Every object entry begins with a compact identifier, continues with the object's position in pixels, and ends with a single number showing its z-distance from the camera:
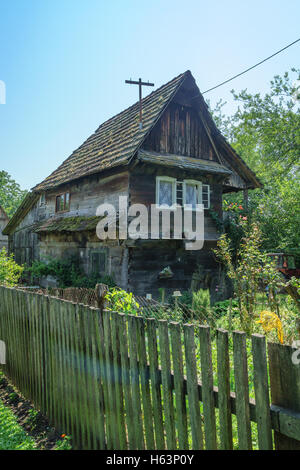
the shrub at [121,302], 4.58
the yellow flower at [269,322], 4.26
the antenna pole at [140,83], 11.15
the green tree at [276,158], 16.80
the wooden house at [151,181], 10.88
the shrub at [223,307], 9.27
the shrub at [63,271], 12.91
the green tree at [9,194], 51.09
